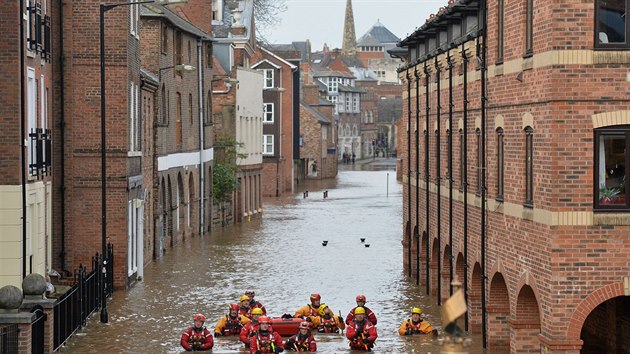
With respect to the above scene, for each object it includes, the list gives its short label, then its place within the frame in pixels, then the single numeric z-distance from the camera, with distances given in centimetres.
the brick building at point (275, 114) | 9019
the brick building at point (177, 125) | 4766
